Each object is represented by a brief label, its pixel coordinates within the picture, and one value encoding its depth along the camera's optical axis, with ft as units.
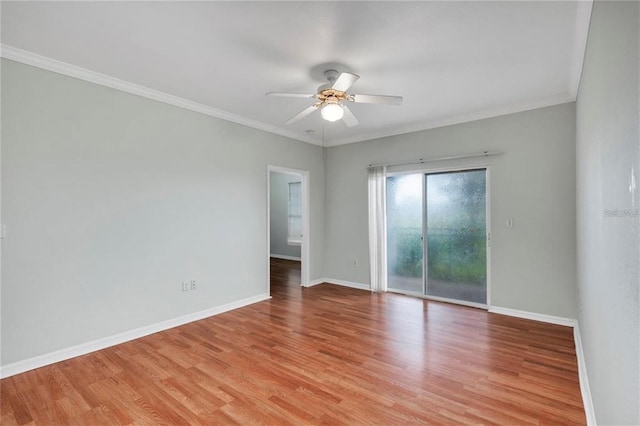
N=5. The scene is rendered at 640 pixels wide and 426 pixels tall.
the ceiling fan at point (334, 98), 9.03
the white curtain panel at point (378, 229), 17.04
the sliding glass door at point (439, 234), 14.25
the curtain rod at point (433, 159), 13.67
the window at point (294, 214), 28.38
